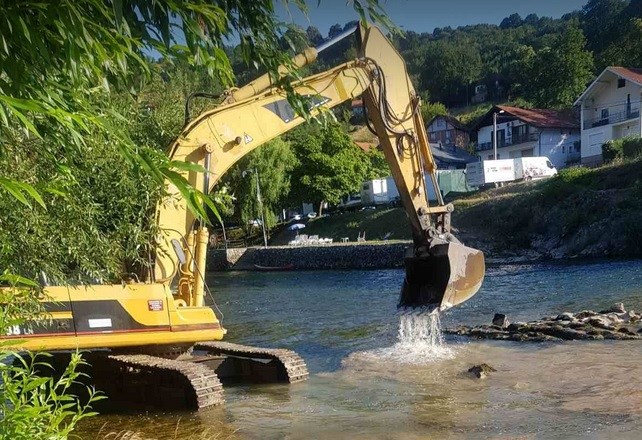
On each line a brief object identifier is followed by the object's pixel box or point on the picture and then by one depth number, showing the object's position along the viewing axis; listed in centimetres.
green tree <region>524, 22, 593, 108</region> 8344
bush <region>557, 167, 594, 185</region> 4219
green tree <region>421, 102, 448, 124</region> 9981
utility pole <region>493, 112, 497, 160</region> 6328
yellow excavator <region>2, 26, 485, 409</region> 850
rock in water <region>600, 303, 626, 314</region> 1596
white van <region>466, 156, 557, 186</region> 5025
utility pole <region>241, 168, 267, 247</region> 4903
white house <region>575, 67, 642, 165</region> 5381
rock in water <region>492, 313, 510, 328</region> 1501
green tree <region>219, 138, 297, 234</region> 4934
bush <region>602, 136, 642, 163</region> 4472
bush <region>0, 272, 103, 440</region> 265
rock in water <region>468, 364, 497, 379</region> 1037
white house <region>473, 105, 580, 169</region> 6378
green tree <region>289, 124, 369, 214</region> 5644
